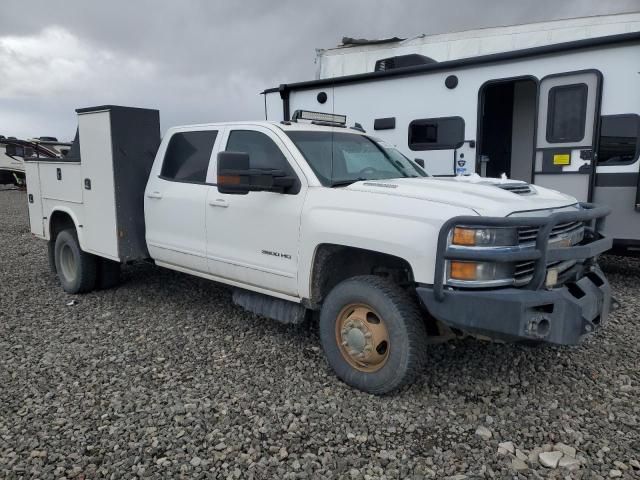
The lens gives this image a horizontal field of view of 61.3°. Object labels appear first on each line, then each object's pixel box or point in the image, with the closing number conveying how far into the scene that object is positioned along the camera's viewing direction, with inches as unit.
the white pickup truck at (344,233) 122.6
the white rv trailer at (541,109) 230.1
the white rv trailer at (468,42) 362.0
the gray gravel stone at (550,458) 112.3
